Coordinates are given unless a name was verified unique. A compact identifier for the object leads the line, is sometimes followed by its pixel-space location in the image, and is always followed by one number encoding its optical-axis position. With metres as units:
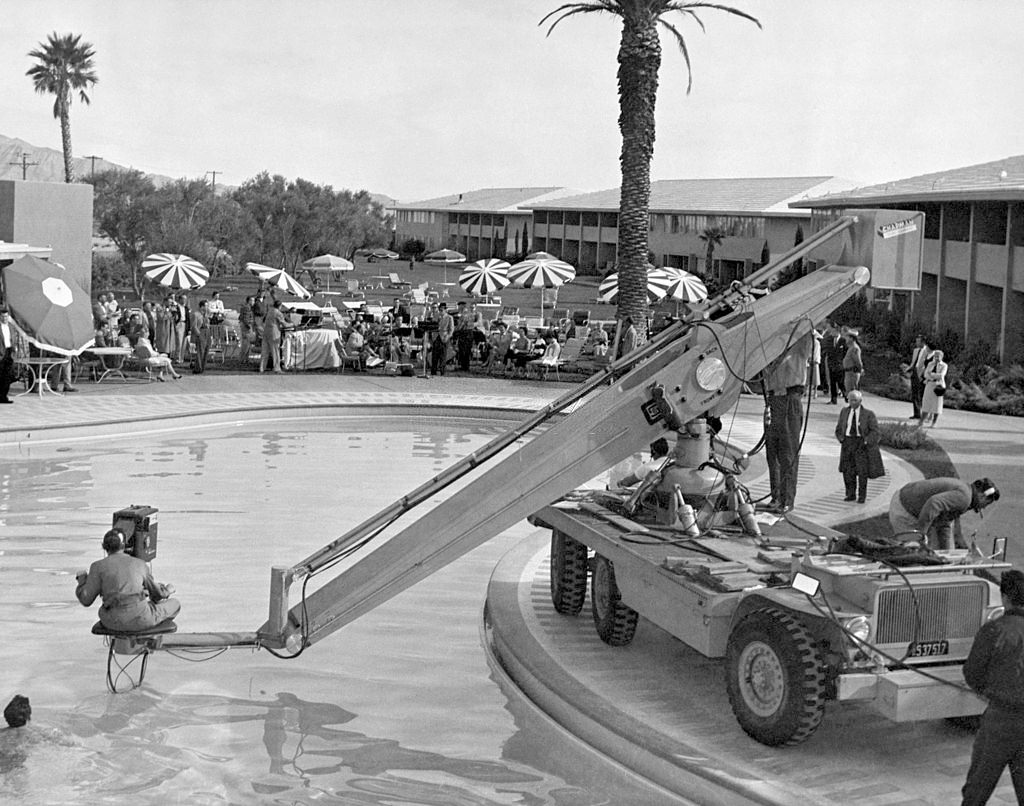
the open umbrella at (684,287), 35.47
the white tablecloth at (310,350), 30.61
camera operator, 9.27
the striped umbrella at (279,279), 33.42
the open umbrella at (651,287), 33.41
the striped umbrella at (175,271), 30.67
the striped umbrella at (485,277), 36.38
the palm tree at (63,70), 77.80
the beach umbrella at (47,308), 24.00
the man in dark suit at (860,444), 16.16
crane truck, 8.16
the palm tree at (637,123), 30.91
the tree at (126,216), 66.50
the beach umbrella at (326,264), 48.88
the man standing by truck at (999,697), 7.04
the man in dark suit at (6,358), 23.17
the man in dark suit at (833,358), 26.89
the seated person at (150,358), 27.42
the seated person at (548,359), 30.70
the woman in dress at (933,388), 23.62
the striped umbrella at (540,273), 35.54
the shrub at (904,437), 21.38
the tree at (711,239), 72.12
